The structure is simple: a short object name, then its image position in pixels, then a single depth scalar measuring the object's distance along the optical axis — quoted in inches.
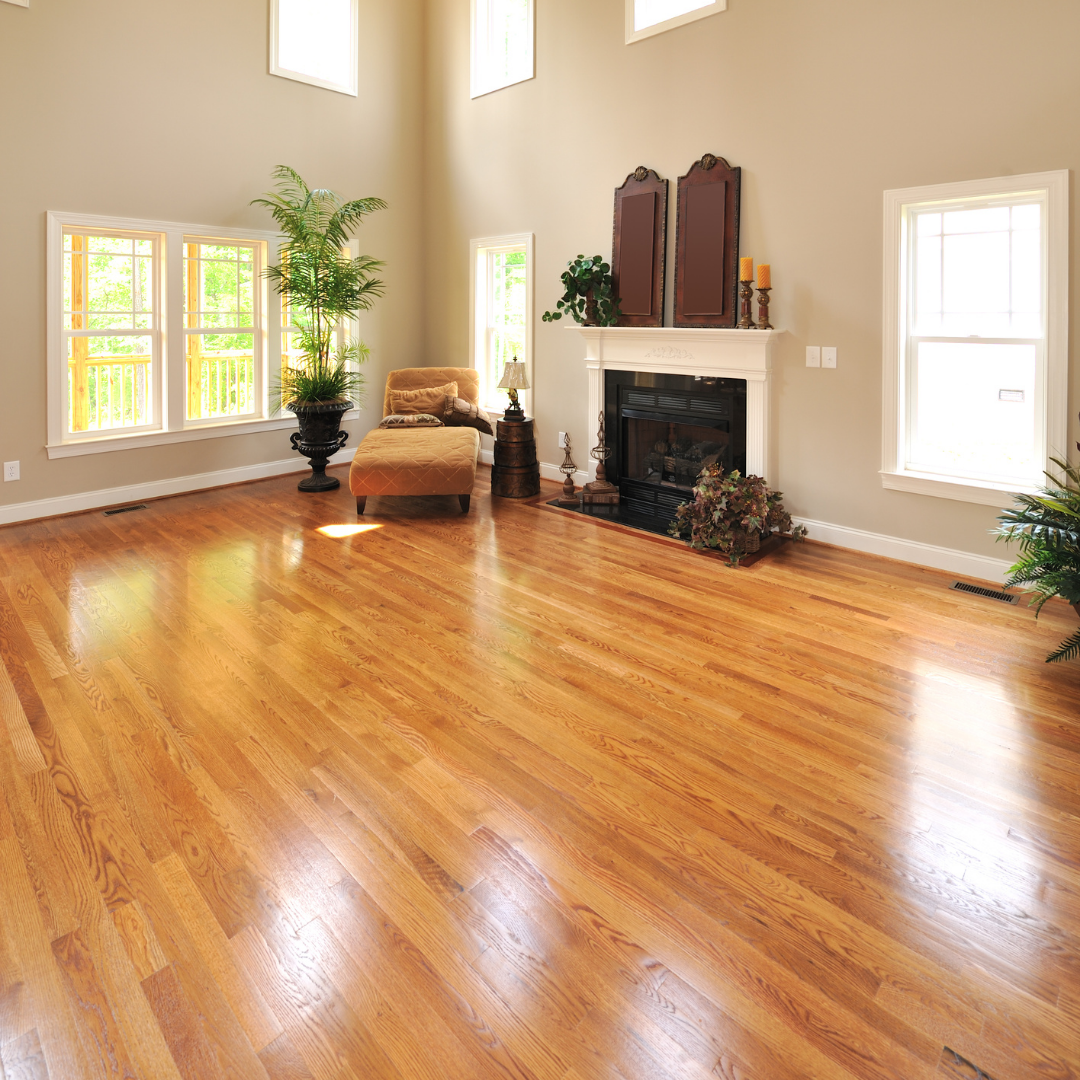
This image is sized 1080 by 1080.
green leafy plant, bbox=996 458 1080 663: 118.8
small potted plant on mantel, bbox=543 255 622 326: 220.1
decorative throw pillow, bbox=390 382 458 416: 254.2
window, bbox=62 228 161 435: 215.6
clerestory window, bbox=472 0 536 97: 249.0
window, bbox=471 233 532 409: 259.1
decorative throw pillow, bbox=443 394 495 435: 252.5
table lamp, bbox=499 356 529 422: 228.5
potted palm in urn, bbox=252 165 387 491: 241.8
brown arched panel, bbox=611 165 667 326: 206.7
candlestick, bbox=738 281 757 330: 185.5
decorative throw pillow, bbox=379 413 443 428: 243.1
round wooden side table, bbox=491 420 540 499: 231.3
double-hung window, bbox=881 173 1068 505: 145.3
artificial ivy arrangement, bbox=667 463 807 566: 180.1
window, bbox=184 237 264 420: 240.4
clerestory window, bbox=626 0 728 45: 192.7
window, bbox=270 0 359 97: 244.7
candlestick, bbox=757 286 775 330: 182.7
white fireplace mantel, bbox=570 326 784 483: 188.4
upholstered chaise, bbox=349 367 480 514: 209.2
